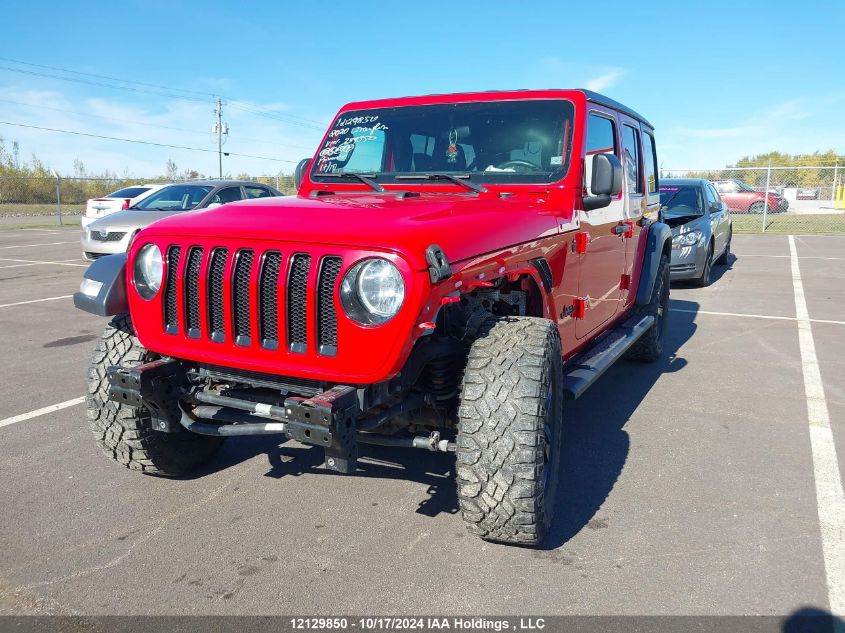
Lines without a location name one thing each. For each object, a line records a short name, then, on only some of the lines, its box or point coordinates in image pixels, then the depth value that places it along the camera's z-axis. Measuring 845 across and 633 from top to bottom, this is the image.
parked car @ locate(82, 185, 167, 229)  15.98
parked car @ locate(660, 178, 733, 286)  10.38
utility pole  42.85
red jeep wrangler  2.61
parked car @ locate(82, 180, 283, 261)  11.18
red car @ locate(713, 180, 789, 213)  25.97
